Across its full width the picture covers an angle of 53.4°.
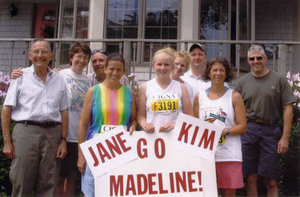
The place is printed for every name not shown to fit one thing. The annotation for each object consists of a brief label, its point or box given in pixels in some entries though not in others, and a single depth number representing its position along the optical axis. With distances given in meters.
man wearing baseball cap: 3.80
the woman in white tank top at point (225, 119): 2.92
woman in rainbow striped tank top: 2.86
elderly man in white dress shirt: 2.91
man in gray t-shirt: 3.39
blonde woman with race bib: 2.91
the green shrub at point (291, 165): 4.07
